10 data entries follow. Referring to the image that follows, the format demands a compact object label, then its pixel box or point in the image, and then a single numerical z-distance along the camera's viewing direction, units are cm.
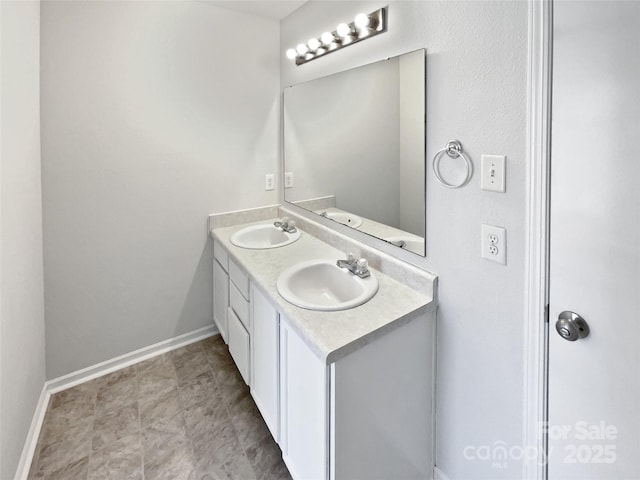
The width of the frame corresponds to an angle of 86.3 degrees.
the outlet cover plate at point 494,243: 110
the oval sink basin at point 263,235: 224
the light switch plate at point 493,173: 107
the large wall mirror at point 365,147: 139
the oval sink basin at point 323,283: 145
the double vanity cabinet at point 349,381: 109
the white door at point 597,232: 82
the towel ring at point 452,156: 117
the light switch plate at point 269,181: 256
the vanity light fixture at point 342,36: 148
